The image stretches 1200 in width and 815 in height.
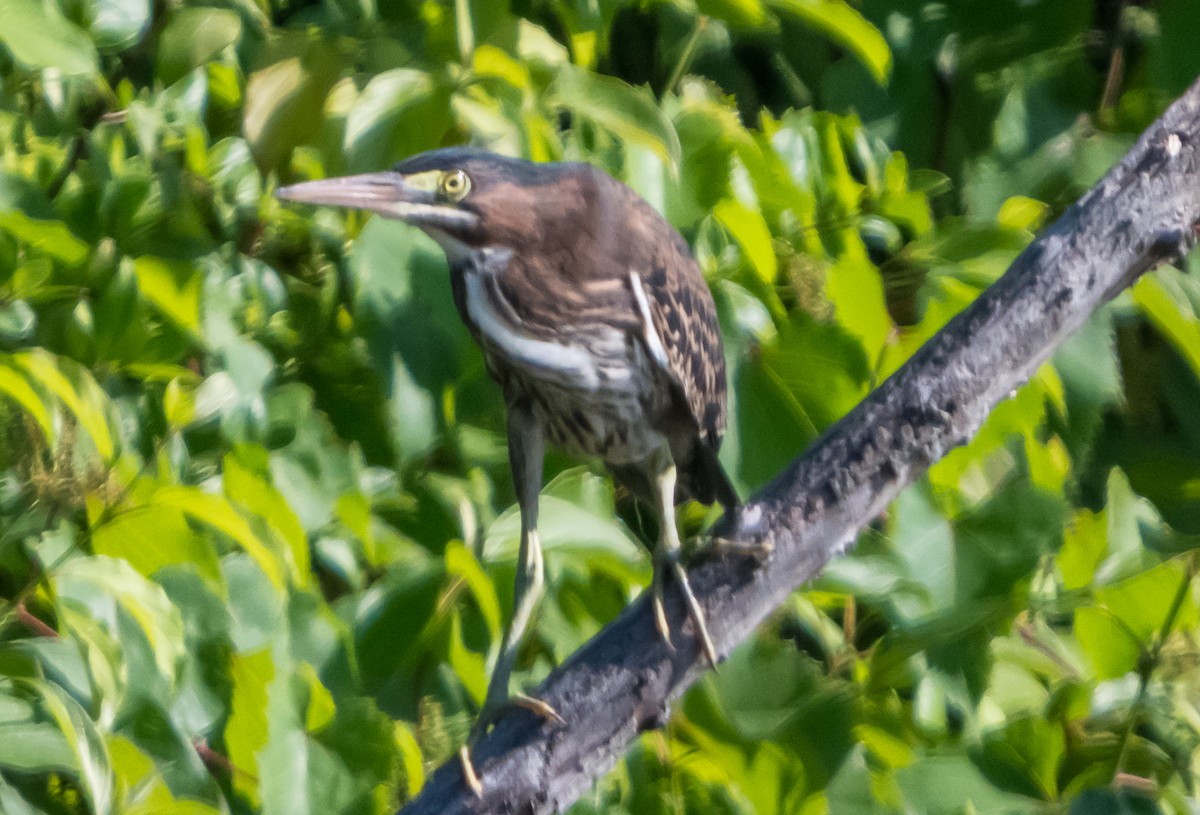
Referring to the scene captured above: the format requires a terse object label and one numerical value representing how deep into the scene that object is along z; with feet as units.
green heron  31.86
